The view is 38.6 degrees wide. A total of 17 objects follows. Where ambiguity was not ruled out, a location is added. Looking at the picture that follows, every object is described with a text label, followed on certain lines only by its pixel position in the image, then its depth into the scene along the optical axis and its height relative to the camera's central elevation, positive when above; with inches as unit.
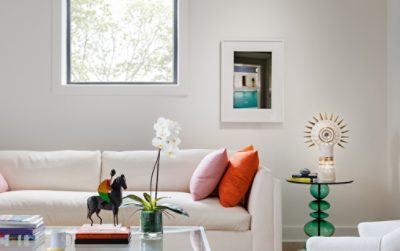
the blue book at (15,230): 110.8 -24.2
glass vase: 112.7 -23.5
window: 196.2 +22.3
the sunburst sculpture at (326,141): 171.8 -10.7
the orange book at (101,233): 110.2 -24.7
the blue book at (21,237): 110.7 -25.5
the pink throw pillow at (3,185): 161.3 -22.8
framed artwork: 188.4 +8.7
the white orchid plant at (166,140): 112.1 -6.7
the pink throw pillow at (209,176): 154.6 -19.0
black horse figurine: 112.3 -18.9
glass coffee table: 107.0 -26.6
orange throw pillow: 149.9 -19.3
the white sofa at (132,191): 145.0 -24.1
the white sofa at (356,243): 84.0 -20.8
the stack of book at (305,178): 169.6 -21.4
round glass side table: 169.2 -31.8
